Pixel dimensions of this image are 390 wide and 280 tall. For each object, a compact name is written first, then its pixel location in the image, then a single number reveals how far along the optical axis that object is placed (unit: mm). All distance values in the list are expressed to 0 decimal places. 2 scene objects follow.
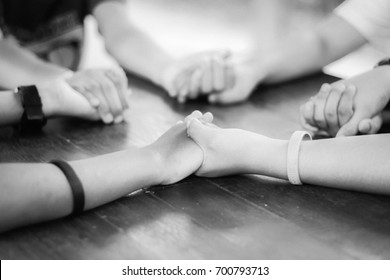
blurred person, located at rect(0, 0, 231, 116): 1197
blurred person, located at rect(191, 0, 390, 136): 1066
